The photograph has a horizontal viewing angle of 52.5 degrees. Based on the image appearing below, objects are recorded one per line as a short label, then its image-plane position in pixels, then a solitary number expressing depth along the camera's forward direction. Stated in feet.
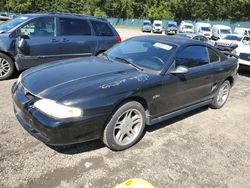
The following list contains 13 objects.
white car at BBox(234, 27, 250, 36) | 73.00
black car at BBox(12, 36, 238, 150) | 9.82
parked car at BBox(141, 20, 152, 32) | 131.95
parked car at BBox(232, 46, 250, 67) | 30.37
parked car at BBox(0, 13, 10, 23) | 137.45
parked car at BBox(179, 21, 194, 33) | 107.73
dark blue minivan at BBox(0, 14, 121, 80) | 20.27
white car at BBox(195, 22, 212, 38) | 88.99
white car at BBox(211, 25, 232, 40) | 79.00
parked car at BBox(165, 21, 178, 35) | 121.08
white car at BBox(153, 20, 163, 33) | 126.62
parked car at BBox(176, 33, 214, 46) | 51.51
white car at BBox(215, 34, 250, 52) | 45.24
